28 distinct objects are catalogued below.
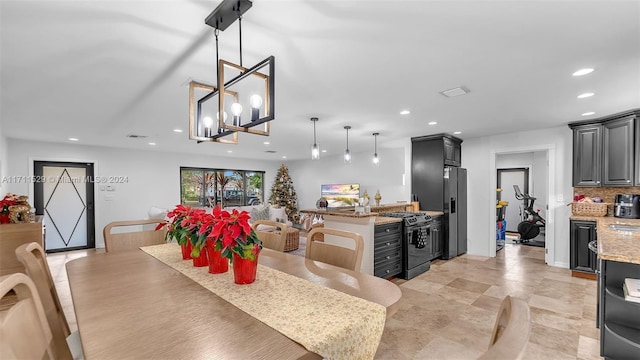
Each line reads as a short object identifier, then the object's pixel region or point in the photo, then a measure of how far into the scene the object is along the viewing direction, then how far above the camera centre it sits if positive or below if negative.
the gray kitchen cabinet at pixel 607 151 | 3.81 +0.34
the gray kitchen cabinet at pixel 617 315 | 1.92 -0.98
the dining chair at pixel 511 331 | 0.50 -0.30
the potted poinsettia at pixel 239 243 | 1.24 -0.28
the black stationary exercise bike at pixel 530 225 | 6.45 -1.12
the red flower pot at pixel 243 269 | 1.30 -0.42
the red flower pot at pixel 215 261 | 1.48 -0.43
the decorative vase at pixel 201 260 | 1.61 -0.46
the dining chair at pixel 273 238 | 2.02 -0.45
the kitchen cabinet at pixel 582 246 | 4.12 -1.03
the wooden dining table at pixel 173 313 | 0.79 -0.47
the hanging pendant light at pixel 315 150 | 4.06 +0.37
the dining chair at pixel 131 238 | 2.17 -0.48
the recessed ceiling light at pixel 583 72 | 2.43 +0.88
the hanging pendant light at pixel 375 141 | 5.16 +0.72
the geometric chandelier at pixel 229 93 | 1.53 +0.47
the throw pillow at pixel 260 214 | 6.83 -0.86
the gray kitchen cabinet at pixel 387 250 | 3.79 -1.00
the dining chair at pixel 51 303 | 1.22 -0.57
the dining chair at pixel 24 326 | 0.69 -0.39
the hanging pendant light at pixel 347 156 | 4.83 +0.33
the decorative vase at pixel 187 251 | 1.76 -0.45
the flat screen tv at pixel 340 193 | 8.02 -0.48
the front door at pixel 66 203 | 6.00 -0.53
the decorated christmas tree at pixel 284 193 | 9.27 -0.52
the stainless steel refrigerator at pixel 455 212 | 5.21 -0.67
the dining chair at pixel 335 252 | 1.57 -0.45
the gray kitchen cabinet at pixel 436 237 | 4.95 -1.07
